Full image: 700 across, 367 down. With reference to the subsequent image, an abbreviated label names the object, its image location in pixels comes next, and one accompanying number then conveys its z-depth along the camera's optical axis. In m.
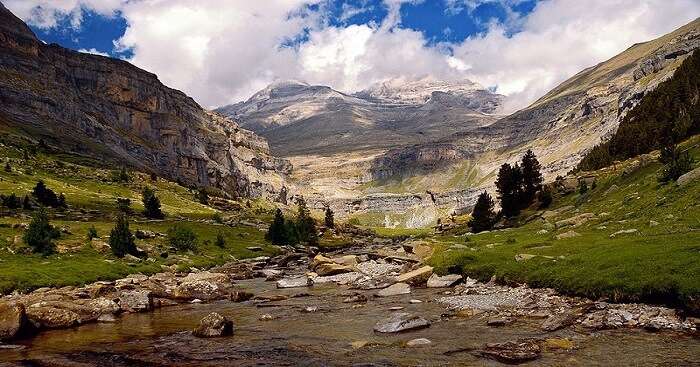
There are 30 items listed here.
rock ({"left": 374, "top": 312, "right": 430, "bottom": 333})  27.76
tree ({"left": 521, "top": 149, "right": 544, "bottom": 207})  96.81
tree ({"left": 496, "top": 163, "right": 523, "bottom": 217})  96.50
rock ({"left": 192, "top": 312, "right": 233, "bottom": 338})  30.16
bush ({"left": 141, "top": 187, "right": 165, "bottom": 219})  136.38
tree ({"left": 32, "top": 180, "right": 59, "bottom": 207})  120.51
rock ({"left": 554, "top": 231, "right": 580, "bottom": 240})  48.67
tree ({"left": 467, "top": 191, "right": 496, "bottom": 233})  100.94
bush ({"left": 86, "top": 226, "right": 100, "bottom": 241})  76.24
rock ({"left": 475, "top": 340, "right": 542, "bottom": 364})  20.16
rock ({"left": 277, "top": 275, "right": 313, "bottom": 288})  56.59
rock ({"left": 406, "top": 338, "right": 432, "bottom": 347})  24.19
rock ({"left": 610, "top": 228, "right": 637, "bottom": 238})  41.93
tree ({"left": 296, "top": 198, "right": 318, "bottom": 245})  153.12
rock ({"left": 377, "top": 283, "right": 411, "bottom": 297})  42.22
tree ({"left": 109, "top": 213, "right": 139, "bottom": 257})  69.19
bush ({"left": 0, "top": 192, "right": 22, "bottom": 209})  103.08
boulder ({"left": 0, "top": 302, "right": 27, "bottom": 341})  30.84
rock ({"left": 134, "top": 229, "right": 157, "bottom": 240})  89.50
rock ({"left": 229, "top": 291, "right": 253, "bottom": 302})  47.62
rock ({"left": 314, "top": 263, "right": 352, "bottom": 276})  64.31
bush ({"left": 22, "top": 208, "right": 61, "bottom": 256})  61.53
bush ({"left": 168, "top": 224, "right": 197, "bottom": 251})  87.25
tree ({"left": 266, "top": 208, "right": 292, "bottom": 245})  131.00
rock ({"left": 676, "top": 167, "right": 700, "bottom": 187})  48.50
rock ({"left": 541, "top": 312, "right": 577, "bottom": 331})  24.27
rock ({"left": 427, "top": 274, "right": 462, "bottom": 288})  42.66
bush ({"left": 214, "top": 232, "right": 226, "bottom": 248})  102.95
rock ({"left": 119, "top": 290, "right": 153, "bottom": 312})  42.00
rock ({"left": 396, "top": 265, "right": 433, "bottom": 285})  46.43
